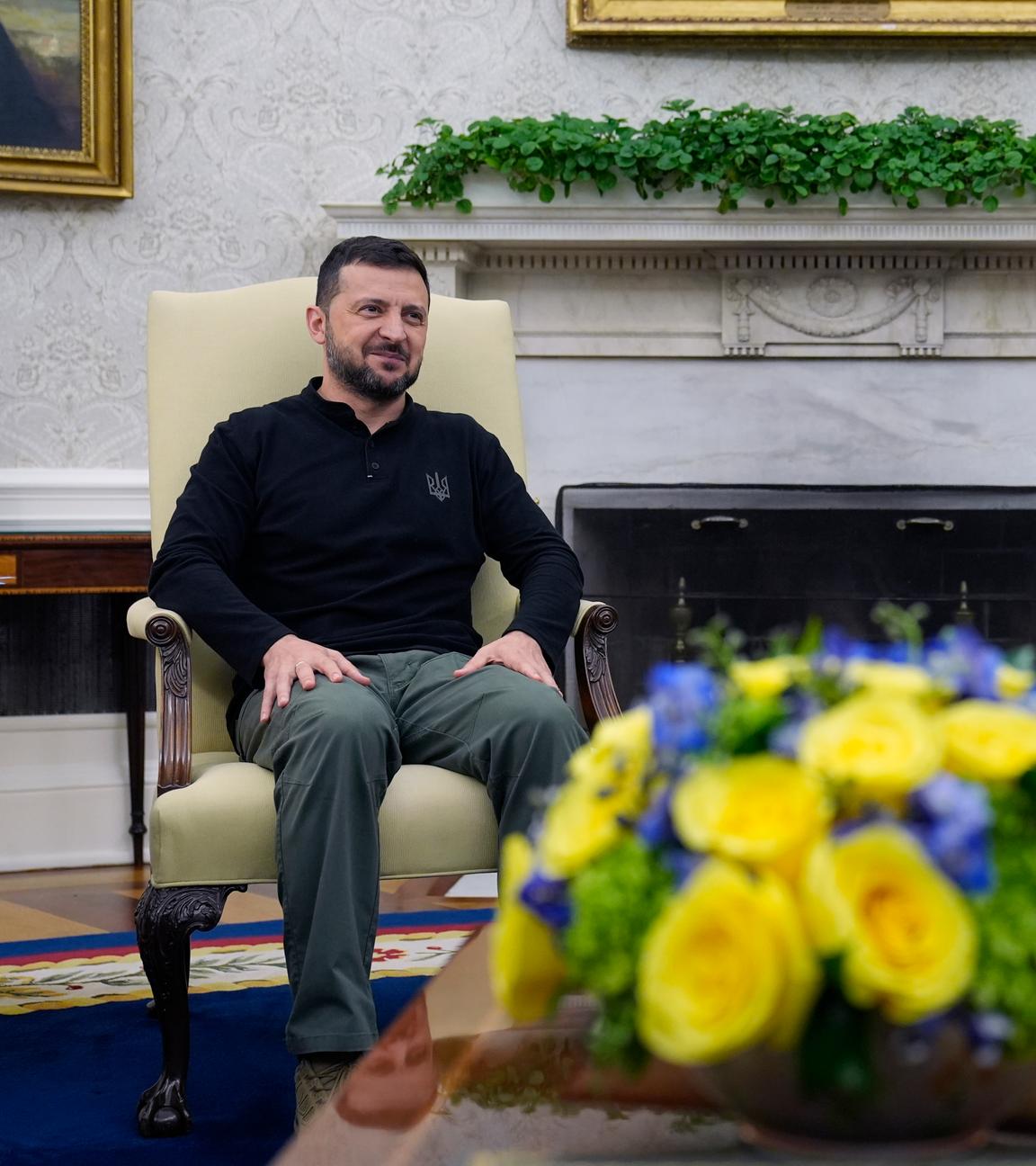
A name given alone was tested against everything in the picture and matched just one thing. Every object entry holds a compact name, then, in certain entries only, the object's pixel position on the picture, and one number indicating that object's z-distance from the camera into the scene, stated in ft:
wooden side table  19.31
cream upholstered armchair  15.66
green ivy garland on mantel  20.20
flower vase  8.58
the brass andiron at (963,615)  20.43
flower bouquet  7.96
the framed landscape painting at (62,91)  20.50
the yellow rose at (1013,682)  9.63
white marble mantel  20.97
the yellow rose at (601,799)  9.05
